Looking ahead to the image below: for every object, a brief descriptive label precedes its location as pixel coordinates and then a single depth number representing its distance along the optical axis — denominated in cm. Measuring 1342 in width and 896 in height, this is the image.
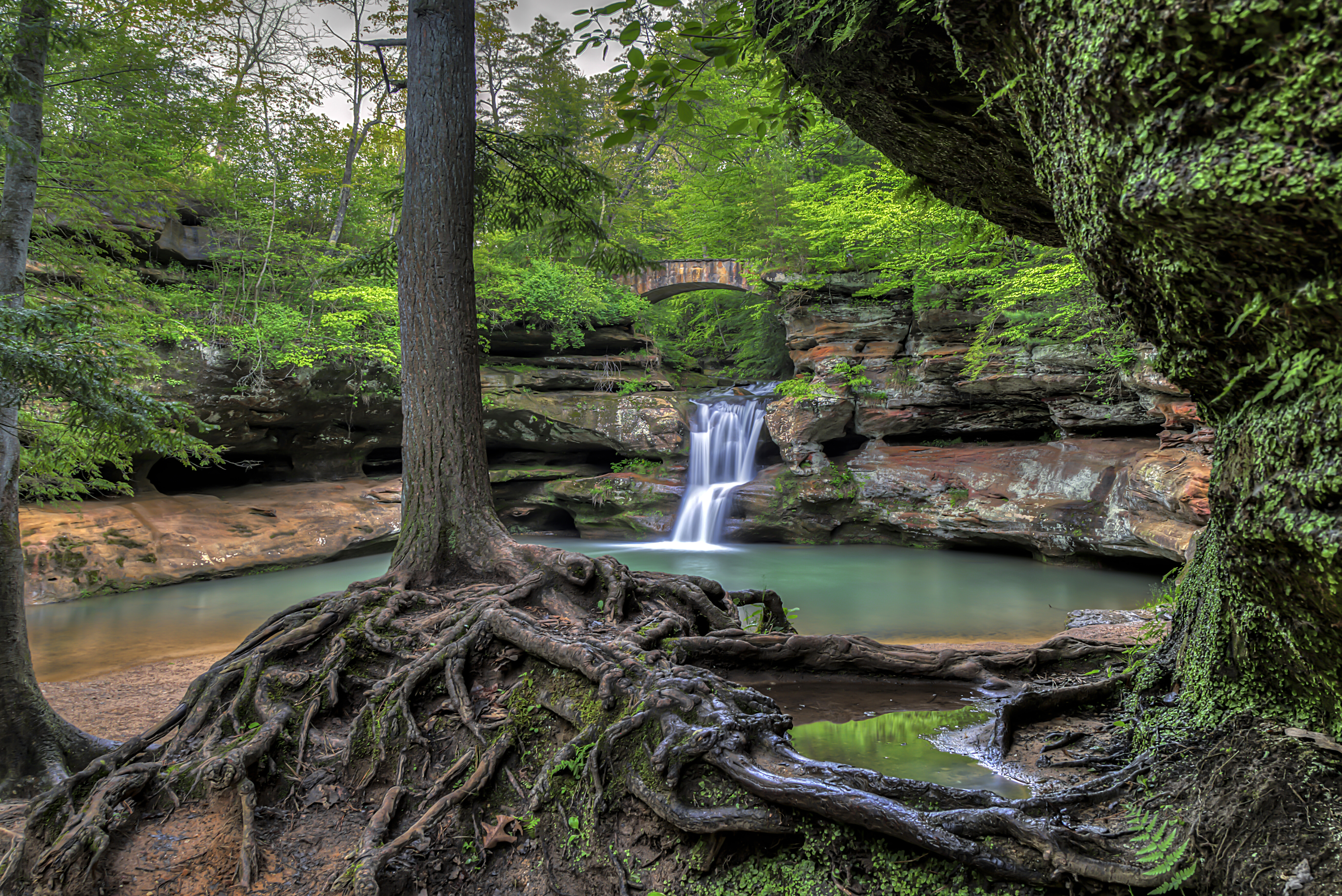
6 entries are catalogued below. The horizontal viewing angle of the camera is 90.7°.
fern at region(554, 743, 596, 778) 318
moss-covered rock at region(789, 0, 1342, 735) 129
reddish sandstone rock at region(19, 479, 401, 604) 1135
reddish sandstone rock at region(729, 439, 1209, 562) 1096
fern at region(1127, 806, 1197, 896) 196
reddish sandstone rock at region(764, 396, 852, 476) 1639
